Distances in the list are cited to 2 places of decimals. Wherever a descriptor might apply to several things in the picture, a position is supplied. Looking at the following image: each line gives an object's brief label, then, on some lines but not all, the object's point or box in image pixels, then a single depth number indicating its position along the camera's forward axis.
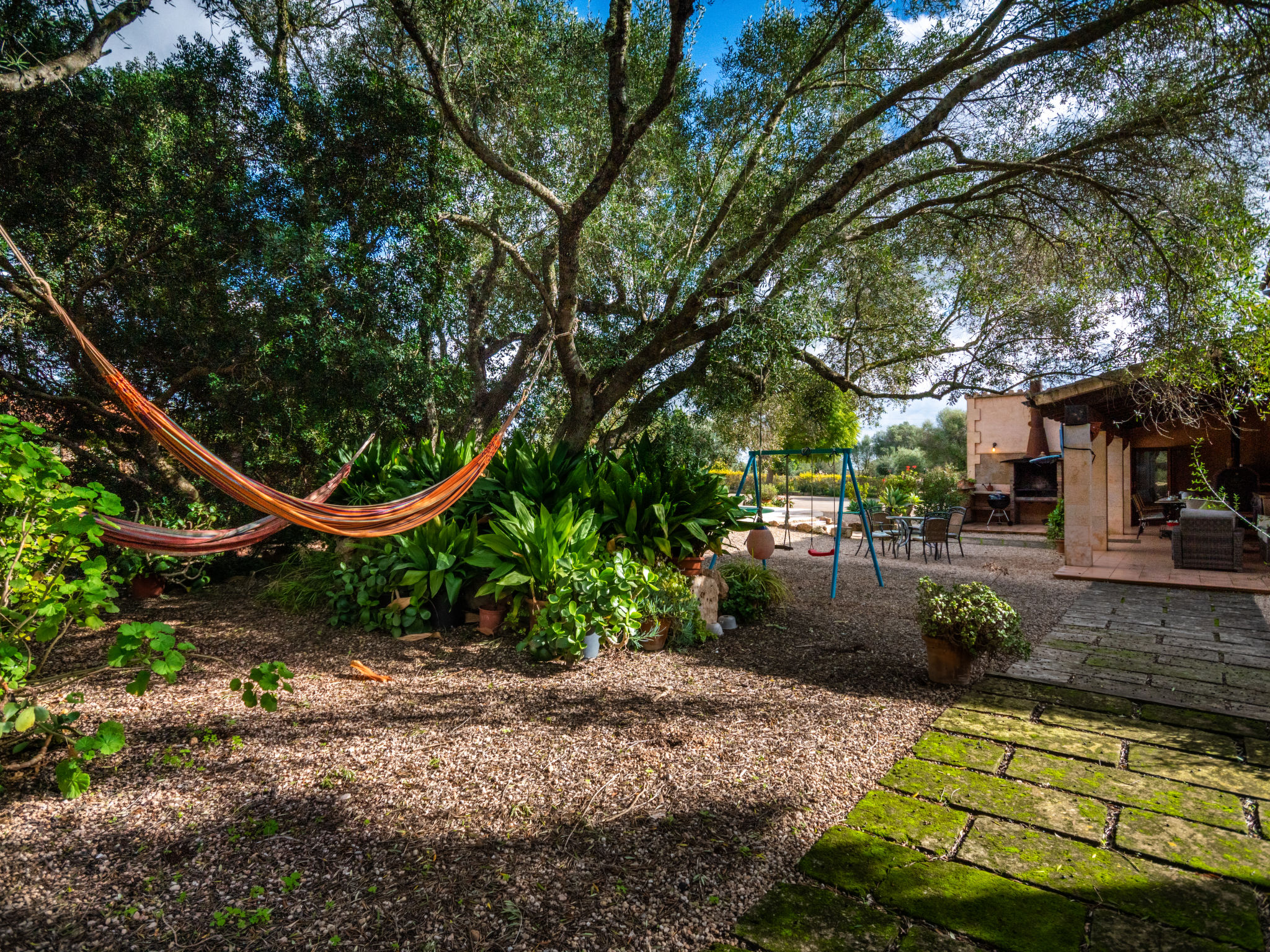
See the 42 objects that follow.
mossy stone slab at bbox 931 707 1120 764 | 2.43
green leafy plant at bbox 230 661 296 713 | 1.77
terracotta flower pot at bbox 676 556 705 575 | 4.21
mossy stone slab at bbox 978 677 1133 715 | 2.90
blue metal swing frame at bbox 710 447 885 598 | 5.13
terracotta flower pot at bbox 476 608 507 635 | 3.88
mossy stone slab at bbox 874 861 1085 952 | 1.42
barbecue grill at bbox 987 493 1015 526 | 12.61
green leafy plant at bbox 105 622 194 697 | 1.63
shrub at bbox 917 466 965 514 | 12.62
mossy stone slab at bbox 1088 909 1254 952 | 1.39
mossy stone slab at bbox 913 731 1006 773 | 2.32
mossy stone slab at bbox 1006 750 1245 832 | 1.97
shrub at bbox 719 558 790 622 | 4.47
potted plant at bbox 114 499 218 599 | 4.79
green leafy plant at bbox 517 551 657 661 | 3.31
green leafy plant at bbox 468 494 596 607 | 3.50
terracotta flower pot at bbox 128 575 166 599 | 4.89
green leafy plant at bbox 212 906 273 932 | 1.39
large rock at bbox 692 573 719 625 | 4.15
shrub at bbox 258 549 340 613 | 4.50
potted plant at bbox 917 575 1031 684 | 3.03
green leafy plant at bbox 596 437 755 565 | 4.16
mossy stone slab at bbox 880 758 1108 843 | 1.91
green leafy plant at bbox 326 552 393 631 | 3.99
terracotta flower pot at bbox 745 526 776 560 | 5.12
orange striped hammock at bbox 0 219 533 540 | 2.51
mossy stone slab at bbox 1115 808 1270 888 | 1.68
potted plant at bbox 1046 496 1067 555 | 8.45
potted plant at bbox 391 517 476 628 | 3.84
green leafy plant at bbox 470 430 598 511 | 4.21
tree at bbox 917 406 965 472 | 24.28
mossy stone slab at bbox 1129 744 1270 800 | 2.14
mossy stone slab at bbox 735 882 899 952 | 1.40
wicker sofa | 6.46
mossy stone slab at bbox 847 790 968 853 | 1.82
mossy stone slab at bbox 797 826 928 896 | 1.63
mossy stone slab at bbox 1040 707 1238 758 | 2.46
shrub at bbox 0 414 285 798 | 1.69
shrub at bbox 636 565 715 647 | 3.79
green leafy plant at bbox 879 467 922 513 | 11.59
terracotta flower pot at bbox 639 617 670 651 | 3.74
